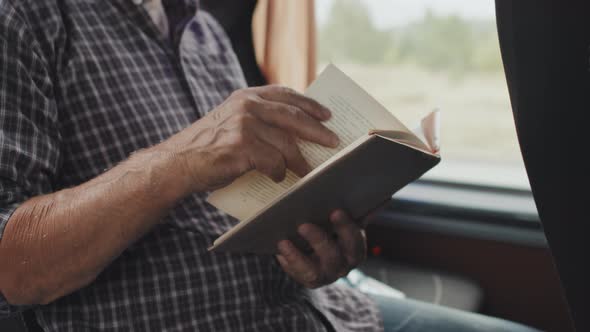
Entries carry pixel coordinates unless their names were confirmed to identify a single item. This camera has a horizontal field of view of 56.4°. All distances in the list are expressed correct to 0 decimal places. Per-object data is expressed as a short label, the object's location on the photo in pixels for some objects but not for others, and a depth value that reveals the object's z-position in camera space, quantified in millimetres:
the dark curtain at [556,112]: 458
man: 719
